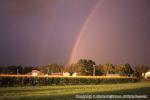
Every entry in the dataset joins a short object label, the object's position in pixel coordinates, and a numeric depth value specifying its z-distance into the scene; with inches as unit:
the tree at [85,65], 5197.8
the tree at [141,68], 5880.9
